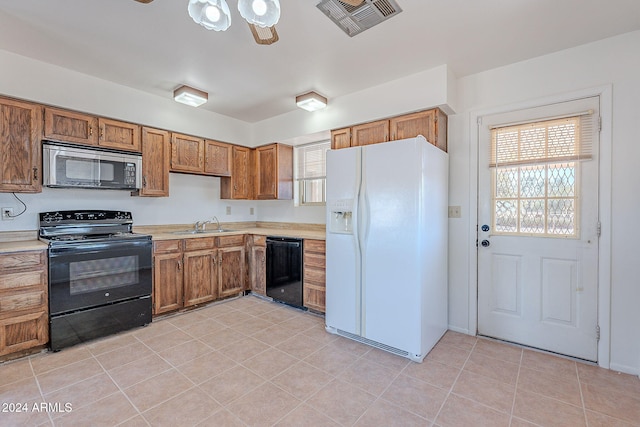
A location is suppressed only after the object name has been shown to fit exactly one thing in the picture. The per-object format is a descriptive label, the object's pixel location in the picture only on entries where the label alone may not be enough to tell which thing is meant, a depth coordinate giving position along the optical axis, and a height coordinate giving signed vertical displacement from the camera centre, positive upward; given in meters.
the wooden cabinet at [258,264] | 3.84 -0.70
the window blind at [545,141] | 2.36 +0.61
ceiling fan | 1.44 +1.00
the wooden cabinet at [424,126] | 2.74 +0.82
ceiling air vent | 1.84 +1.28
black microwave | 2.73 +0.44
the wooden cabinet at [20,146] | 2.52 +0.57
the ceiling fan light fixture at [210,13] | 1.49 +1.02
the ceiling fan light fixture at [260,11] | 1.43 +0.98
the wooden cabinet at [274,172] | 4.19 +0.57
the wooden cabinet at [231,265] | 3.74 -0.70
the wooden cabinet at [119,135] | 3.04 +0.81
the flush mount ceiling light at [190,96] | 3.10 +1.23
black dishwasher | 3.47 -0.71
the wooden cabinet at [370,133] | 3.04 +0.83
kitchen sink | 3.90 -0.27
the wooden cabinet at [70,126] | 2.73 +0.81
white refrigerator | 2.36 -0.29
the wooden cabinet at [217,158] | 3.95 +0.73
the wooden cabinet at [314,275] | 3.27 -0.71
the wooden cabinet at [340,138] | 3.32 +0.83
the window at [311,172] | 4.14 +0.56
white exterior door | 2.37 -0.24
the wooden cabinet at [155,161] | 3.35 +0.58
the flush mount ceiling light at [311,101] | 3.22 +1.22
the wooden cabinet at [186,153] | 3.61 +0.73
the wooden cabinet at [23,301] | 2.30 -0.73
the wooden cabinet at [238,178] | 4.27 +0.49
